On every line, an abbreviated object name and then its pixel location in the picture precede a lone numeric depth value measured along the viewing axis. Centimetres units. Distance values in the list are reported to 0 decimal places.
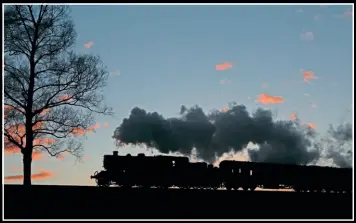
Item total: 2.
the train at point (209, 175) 3141
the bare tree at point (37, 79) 2677
